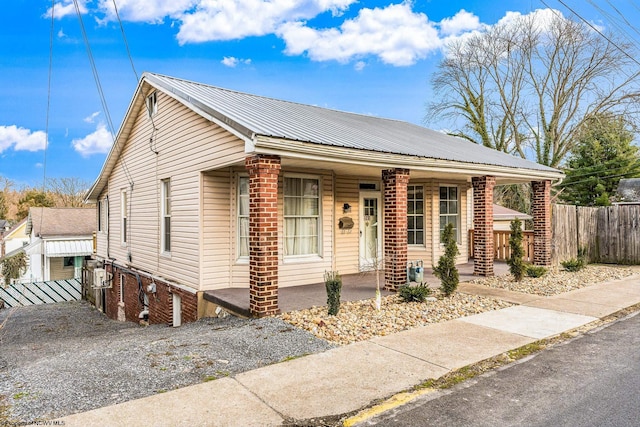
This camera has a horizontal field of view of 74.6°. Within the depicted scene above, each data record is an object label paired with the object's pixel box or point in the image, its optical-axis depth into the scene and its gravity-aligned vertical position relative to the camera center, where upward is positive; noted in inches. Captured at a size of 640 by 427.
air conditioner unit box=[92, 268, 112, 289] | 550.3 -76.9
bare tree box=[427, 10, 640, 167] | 1085.1 +369.9
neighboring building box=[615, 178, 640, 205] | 739.4 +46.2
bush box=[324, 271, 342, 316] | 266.1 -47.2
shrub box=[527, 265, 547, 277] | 421.3 -54.2
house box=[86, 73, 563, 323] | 278.4 +23.5
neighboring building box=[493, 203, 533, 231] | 1036.5 -1.6
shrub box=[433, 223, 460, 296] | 328.5 -39.6
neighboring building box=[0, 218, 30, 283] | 1164.5 -47.5
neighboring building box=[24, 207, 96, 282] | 911.7 -42.6
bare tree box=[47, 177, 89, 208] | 1635.1 +128.1
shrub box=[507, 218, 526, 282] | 401.7 -34.4
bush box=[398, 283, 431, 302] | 310.3 -55.7
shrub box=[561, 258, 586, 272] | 478.0 -54.9
